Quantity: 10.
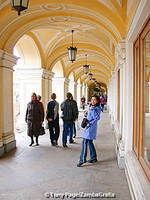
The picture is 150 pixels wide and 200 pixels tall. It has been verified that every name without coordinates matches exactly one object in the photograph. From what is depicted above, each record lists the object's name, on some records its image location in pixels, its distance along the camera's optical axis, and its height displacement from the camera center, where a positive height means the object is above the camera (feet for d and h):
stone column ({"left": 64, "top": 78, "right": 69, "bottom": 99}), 52.98 +3.76
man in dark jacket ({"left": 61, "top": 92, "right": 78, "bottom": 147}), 24.39 -1.15
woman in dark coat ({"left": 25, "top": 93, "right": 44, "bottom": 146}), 24.22 -1.42
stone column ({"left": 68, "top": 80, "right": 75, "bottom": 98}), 72.33 +4.57
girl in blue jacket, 17.72 -1.78
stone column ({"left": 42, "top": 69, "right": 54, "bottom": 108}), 35.55 +2.54
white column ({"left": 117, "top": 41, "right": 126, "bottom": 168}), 17.33 -1.25
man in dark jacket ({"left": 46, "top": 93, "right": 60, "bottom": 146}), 25.09 -1.71
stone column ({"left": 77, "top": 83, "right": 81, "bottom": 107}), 90.79 +3.13
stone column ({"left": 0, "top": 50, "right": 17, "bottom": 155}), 21.79 -0.01
